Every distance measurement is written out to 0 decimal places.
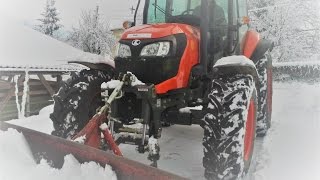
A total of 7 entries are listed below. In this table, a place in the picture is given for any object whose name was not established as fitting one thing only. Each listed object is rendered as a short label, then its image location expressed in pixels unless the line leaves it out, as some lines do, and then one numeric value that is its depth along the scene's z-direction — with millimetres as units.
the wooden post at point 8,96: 5154
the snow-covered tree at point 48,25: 16170
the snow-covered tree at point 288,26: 9288
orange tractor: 1963
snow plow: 1406
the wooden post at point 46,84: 6450
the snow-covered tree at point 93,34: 16495
